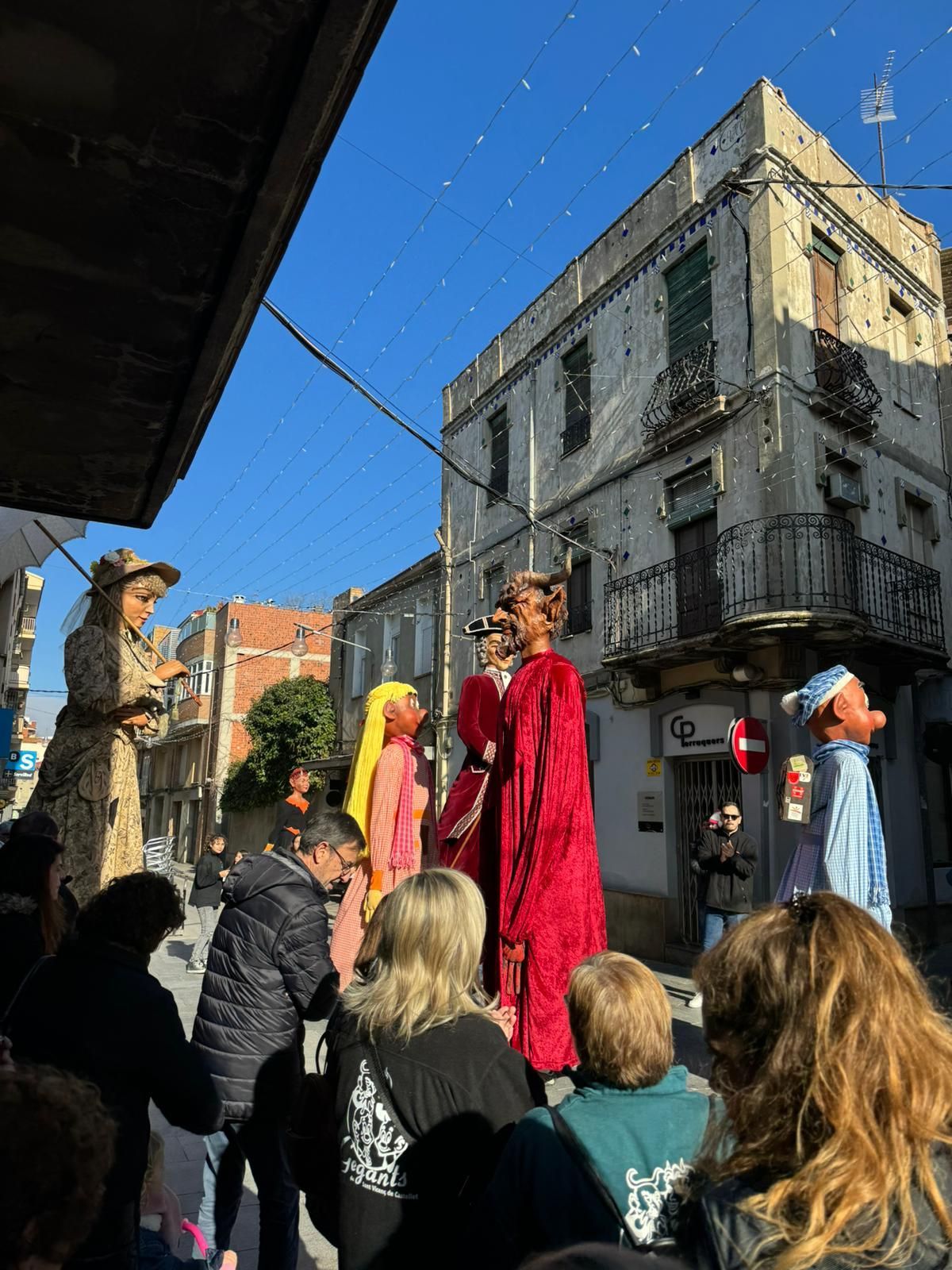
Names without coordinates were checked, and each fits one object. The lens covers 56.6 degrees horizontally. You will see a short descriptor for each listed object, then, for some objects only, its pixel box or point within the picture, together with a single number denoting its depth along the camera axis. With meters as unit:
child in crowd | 2.20
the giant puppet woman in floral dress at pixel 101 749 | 3.74
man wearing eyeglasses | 2.93
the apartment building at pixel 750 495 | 12.07
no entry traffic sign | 10.41
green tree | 26.80
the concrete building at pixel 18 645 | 11.22
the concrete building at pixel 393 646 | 20.25
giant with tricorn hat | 3.52
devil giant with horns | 2.90
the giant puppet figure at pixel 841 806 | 3.19
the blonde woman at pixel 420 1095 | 1.92
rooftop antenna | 8.53
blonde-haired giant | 4.14
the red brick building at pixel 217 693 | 33.53
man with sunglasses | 8.72
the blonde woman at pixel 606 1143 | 1.59
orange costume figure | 8.70
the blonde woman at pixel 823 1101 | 1.05
